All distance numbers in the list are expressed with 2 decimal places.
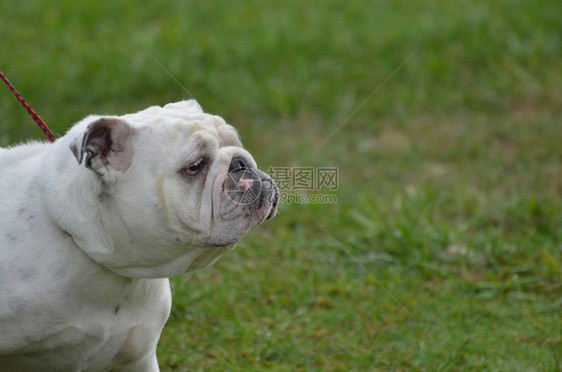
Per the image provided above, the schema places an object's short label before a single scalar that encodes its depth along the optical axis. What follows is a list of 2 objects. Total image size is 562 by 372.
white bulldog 5.80
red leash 6.90
